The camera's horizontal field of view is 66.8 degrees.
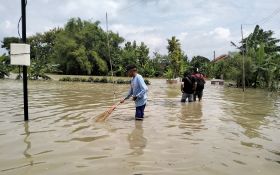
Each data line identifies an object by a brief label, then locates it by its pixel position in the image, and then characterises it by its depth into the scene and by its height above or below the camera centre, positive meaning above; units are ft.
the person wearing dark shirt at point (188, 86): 28.05 -0.60
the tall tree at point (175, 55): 81.64 +10.20
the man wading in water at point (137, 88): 18.02 -0.56
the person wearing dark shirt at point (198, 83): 29.21 -0.22
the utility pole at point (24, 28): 17.14 +4.32
